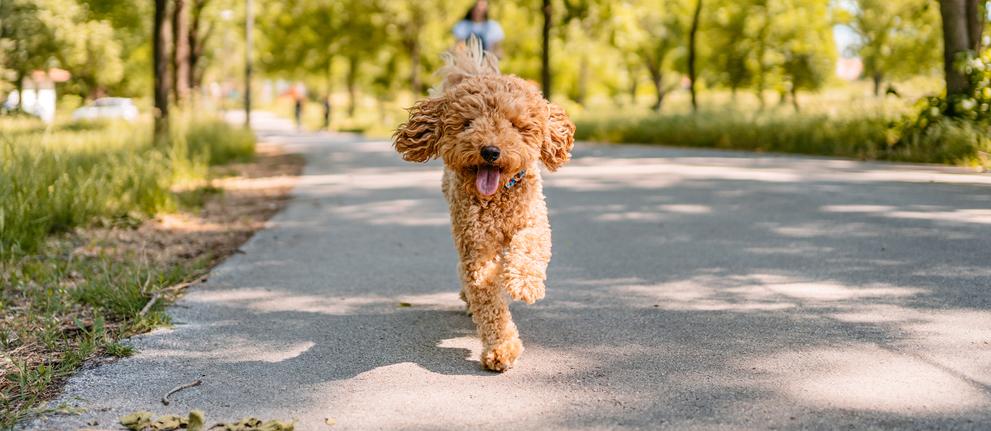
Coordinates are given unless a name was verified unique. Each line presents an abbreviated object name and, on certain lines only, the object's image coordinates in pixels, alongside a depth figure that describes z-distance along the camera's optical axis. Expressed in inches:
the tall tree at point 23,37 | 670.5
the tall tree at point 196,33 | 1274.6
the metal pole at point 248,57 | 1256.8
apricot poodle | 164.6
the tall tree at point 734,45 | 1517.0
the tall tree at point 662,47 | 2022.6
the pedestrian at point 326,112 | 1796.3
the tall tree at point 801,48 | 1450.5
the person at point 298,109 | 1740.3
